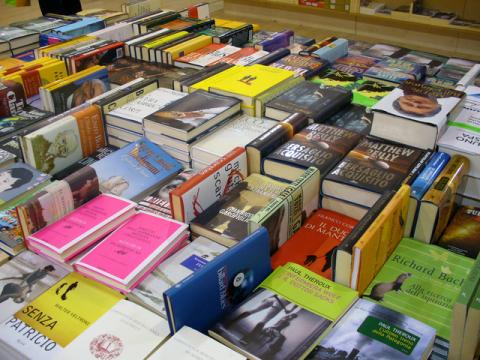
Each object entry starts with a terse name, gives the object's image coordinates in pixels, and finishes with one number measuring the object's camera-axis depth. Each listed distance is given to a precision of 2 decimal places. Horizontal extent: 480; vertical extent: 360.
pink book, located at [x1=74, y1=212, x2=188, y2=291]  1.51
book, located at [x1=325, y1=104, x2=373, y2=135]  2.14
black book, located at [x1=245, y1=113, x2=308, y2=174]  1.87
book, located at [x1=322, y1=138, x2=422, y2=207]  1.72
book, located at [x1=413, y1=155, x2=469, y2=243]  1.64
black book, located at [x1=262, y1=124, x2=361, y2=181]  1.81
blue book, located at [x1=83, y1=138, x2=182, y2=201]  1.93
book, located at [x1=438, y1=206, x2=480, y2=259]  1.68
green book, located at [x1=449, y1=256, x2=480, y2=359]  1.21
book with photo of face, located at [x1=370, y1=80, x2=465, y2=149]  1.86
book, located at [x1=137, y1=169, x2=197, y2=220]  1.81
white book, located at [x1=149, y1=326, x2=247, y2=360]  1.21
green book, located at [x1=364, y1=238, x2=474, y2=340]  1.44
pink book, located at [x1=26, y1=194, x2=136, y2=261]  1.63
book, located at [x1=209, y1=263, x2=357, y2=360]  1.28
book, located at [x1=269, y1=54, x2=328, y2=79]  2.57
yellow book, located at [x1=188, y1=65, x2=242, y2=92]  2.35
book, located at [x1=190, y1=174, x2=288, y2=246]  1.62
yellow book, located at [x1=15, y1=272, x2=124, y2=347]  1.40
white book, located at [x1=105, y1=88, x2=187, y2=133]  2.17
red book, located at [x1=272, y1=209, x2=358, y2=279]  1.63
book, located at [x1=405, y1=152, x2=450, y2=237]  1.66
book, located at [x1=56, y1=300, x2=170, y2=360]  1.30
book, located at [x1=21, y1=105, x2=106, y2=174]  2.01
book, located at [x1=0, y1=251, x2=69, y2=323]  1.50
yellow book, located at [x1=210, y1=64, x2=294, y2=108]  2.20
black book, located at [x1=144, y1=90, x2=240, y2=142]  2.01
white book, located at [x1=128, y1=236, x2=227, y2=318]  1.45
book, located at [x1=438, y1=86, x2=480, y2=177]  1.83
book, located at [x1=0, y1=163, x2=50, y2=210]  1.87
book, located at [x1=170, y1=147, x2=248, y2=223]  1.67
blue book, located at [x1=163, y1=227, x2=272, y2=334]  1.27
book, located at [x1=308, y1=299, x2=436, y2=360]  1.27
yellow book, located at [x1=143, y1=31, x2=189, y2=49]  2.90
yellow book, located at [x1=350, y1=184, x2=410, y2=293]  1.41
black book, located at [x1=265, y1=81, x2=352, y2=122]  2.13
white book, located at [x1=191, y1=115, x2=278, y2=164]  1.97
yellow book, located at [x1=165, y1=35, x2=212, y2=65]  2.81
